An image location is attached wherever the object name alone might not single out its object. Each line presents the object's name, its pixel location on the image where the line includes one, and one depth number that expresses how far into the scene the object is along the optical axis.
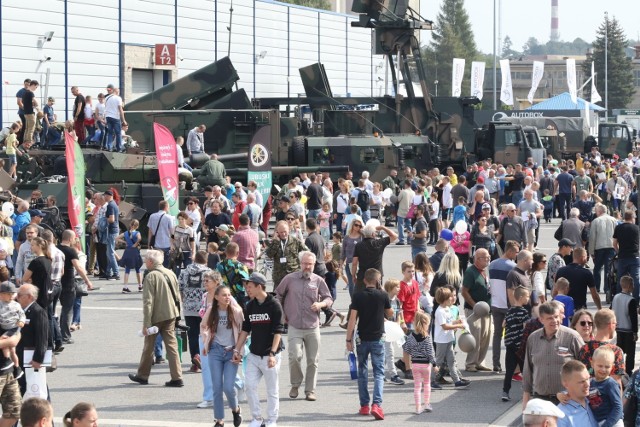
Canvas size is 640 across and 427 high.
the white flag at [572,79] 74.56
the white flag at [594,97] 84.81
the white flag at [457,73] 69.12
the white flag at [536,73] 77.94
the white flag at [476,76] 69.81
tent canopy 78.50
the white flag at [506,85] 74.06
